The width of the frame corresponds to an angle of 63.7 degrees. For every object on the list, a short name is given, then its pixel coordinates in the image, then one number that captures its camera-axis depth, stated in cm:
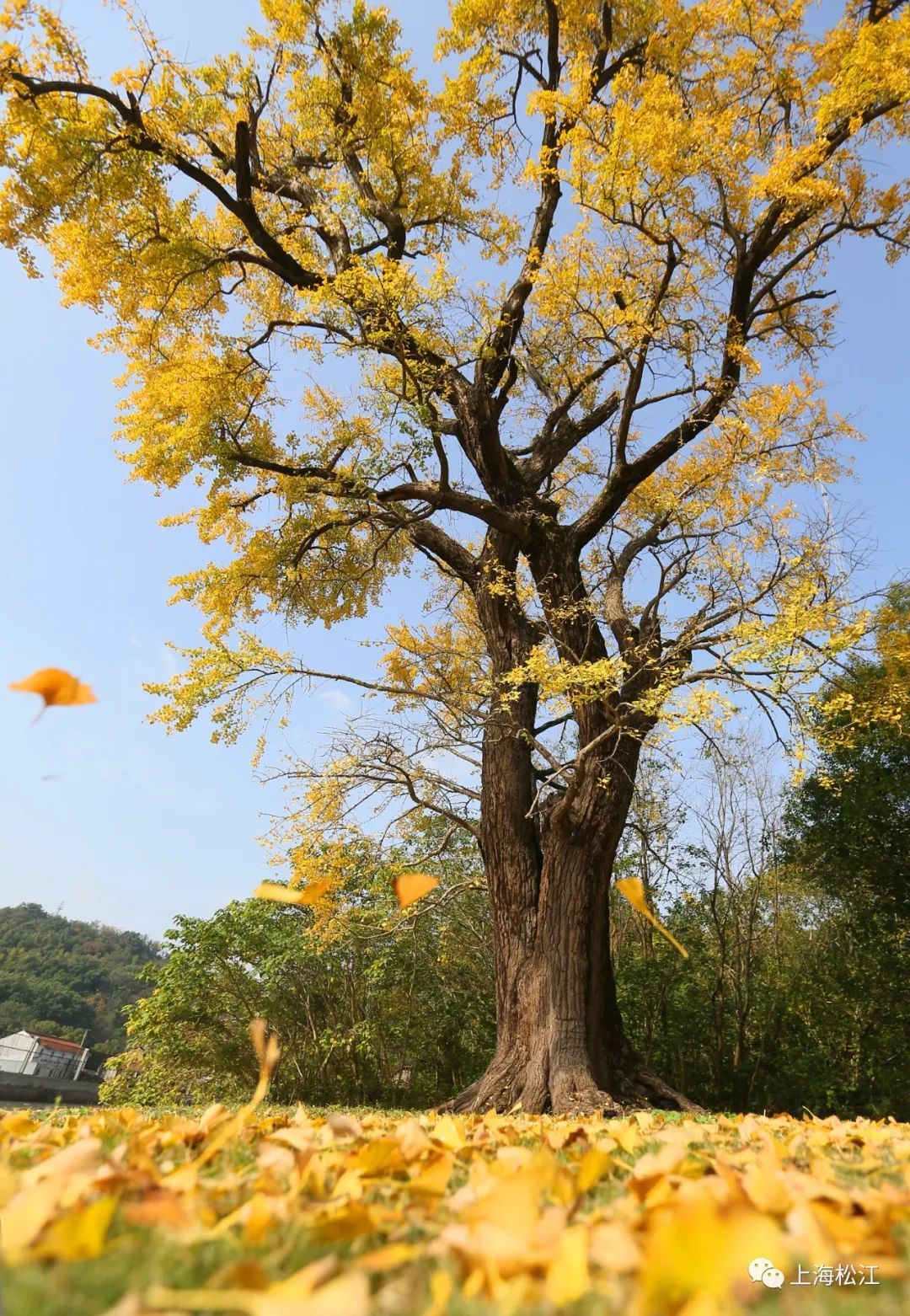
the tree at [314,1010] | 1032
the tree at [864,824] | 885
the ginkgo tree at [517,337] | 518
